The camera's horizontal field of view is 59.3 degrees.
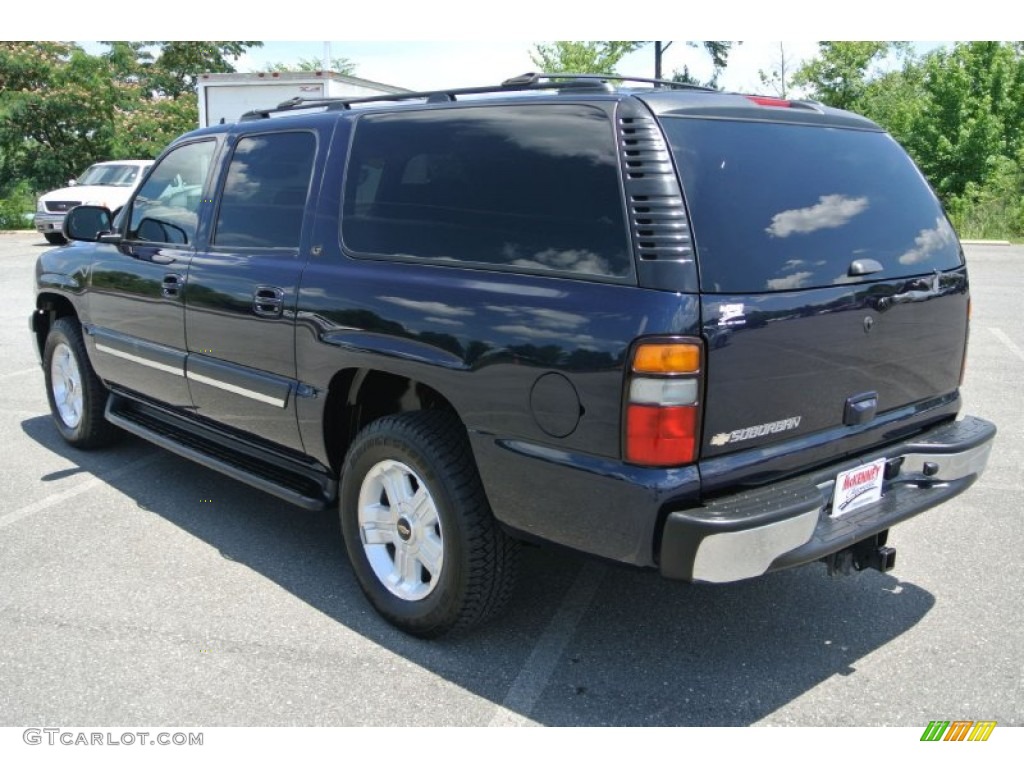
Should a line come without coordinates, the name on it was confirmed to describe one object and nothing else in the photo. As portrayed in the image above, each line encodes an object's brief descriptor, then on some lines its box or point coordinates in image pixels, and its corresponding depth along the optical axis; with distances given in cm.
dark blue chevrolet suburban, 264
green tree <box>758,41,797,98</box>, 3898
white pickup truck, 1860
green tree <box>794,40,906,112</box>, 3550
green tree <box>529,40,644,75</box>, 3109
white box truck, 1435
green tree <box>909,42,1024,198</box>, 2448
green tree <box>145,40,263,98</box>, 3105
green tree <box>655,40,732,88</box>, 2316
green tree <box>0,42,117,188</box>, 2619
